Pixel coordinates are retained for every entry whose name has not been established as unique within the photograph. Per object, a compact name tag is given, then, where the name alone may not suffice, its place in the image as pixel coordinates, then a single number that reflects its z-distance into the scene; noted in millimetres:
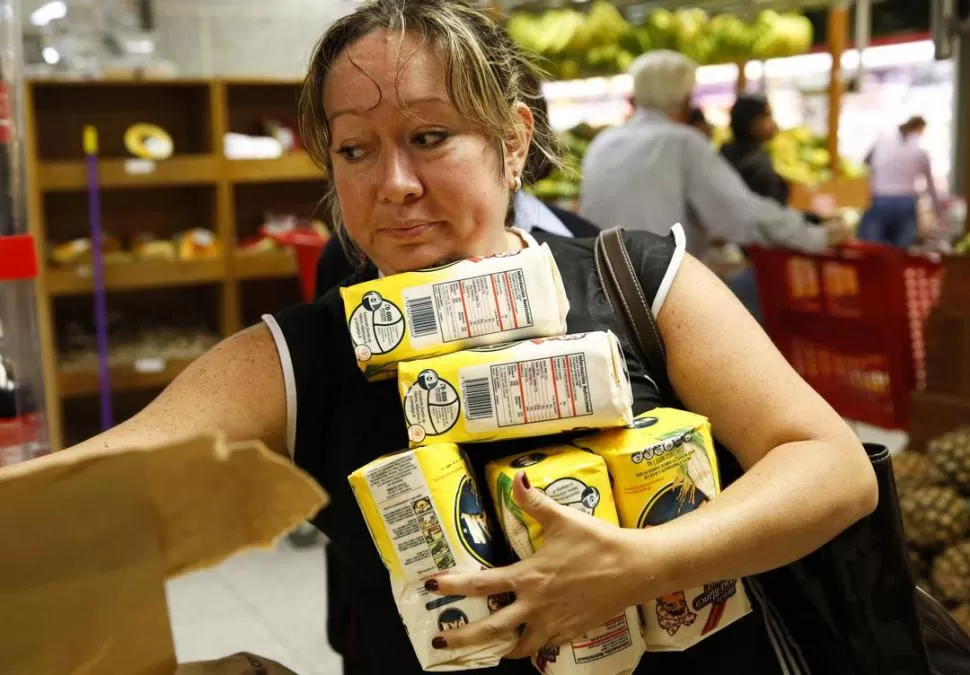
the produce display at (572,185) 5566
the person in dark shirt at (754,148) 5246
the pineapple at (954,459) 2535
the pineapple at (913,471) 2604
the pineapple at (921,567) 2432
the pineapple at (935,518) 2396
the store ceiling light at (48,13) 5359
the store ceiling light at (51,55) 5309
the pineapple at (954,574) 2326
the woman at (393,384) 1081
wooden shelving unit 5062
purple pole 4825
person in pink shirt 7684
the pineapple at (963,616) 2285
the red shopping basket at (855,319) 3491
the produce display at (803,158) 6934
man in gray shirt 3736
